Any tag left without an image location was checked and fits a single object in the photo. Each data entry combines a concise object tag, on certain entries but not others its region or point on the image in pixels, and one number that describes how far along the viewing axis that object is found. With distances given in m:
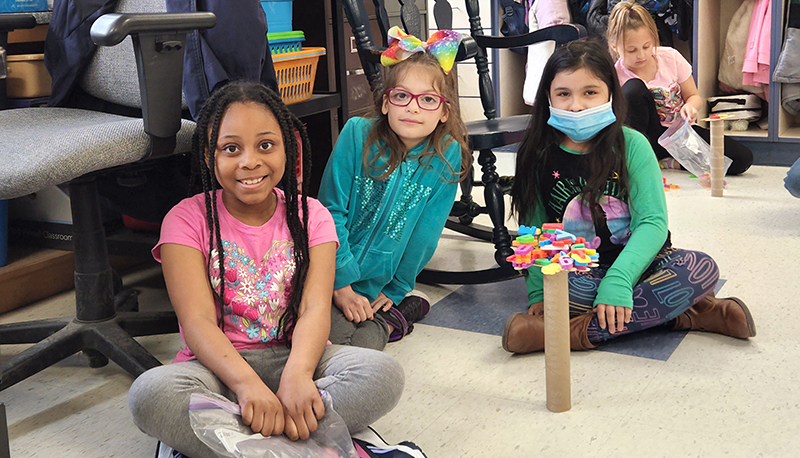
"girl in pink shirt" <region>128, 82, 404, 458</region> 1.19
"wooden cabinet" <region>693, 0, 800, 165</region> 3.30
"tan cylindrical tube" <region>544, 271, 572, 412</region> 1.28
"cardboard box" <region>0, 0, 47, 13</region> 1.87
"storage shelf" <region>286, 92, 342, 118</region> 1.93
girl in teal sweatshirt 1.71
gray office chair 1.23
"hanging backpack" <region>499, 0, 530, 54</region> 3.99
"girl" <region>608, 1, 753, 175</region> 3.08
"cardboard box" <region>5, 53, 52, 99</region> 1.91
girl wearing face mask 1.59
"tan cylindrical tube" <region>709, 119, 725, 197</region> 2.77
